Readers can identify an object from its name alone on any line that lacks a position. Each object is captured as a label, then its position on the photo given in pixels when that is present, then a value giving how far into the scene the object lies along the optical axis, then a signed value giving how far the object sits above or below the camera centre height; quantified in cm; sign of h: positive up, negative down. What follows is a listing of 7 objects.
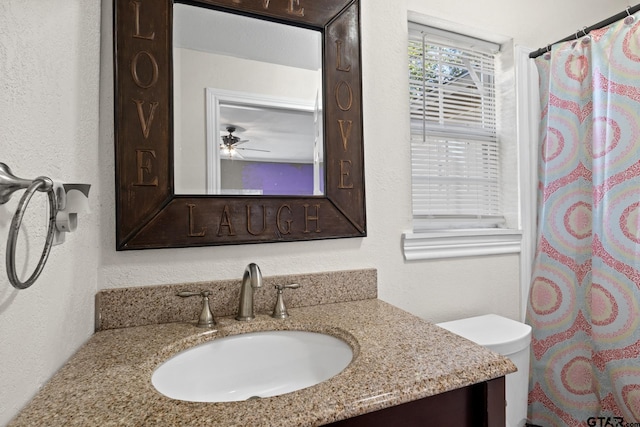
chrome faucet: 98 -24
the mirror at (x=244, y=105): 104 +36
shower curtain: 127 -9
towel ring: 42 -2
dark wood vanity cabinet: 65 -38
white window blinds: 152 +39
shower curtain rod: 130 +77
